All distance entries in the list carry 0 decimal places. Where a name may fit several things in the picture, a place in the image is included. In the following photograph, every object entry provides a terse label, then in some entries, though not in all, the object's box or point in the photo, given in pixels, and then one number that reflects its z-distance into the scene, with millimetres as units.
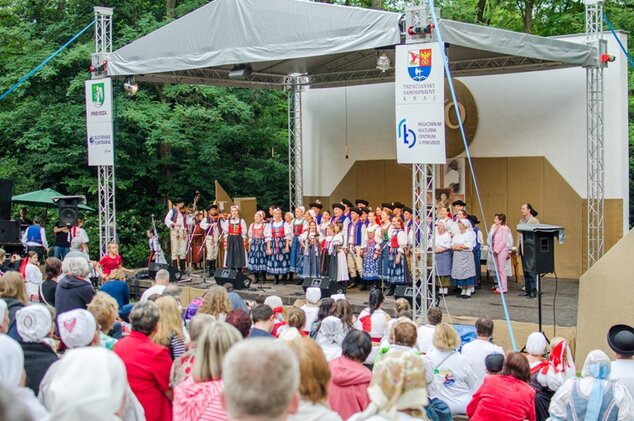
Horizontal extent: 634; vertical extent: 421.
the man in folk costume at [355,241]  14570
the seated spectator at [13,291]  6469
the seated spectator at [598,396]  4938
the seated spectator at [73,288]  7176
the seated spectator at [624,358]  5492
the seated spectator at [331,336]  6375
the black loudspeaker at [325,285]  13141
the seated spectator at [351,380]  4758
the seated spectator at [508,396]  5414
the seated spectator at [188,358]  4676
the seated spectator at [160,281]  8116
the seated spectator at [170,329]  5219
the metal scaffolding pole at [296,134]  19172
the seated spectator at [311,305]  8719
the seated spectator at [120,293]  8383
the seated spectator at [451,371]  6469
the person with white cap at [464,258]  13812
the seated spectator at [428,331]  7426
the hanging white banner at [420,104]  10680
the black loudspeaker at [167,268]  15938
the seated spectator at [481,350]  6988
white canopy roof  11859
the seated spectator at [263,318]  6023
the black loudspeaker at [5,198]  14125
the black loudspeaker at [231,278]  14914
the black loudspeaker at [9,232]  14234
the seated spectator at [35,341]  4812
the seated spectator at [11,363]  3611
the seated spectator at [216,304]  6410
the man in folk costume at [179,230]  17673
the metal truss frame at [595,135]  14938
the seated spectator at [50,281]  8125
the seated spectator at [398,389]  3146
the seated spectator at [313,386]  3254
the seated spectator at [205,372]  3629
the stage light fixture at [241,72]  15352
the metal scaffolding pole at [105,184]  15531
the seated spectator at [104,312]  5336
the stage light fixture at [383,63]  12914
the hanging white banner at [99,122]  15414
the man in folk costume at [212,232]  17078
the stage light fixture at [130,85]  15664
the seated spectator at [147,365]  4750
